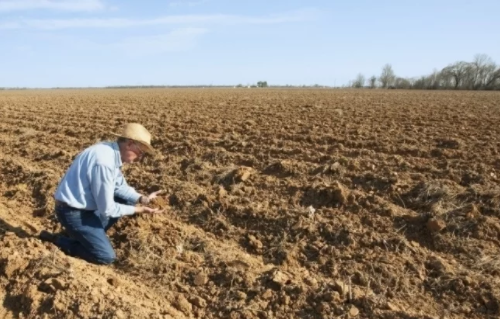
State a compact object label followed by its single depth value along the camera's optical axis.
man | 3.98
